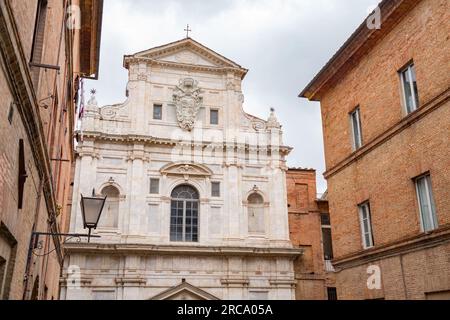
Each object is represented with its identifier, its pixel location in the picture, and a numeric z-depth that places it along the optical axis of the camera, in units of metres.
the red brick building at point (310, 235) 27.56
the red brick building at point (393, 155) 10.48
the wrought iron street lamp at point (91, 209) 8.27
